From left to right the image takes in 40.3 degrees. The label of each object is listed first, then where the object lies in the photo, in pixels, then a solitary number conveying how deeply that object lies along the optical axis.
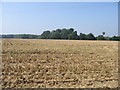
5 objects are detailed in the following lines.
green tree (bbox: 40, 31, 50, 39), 106.59
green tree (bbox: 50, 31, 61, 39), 99.56
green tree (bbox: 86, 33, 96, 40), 92.31
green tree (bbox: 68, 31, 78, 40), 93.38
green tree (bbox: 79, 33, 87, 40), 93.38
